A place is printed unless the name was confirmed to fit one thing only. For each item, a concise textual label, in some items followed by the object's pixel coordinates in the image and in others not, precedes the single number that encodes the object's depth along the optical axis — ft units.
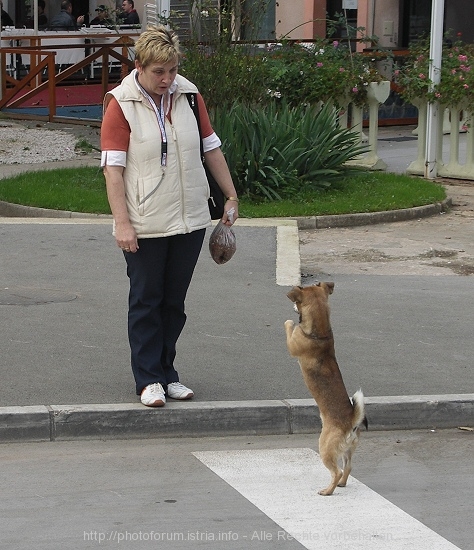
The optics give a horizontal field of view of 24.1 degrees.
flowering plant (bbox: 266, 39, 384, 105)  49.60
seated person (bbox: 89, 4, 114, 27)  86.23
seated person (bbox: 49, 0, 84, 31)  85.81
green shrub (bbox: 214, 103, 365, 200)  41.42
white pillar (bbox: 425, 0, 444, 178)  48.32
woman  17.88
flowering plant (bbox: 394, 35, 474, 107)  48.08
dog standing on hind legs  15.92
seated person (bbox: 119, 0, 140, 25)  83.25
